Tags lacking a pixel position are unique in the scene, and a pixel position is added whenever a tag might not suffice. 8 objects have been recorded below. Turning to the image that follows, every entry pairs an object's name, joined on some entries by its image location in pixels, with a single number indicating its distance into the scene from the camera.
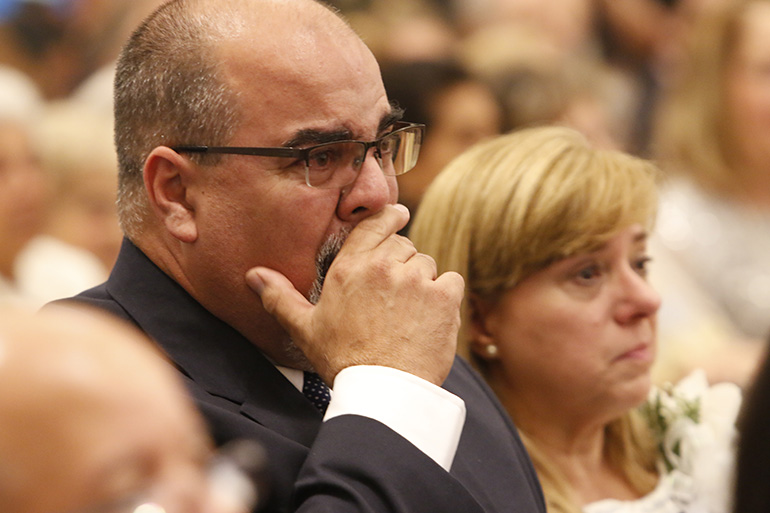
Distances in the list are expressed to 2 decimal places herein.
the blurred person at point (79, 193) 7.13
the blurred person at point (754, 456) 2.00
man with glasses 3.08
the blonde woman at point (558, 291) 4.28
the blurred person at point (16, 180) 6.96
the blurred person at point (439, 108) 7.27
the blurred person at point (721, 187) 7.50
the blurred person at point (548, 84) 8.09
